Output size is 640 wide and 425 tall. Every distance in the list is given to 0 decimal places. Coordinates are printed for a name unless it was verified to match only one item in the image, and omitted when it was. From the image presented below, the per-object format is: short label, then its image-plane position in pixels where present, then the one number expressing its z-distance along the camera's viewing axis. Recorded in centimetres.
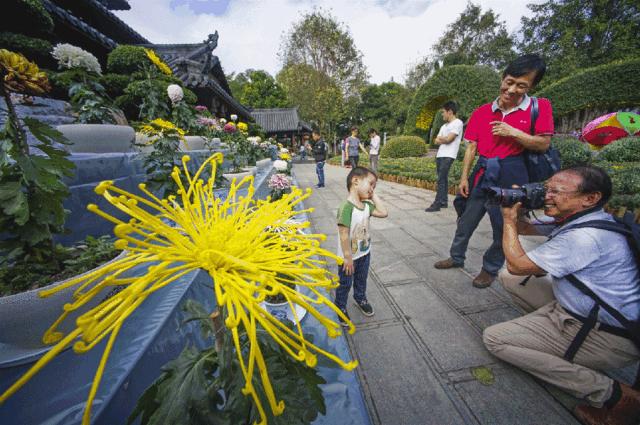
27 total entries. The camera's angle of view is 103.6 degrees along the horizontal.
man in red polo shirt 215
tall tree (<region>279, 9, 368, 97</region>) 2689
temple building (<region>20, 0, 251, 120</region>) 363
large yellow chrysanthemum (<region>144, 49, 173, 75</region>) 276
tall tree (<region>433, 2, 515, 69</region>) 3175
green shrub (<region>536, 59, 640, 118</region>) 1255
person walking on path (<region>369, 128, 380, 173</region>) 984
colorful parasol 968
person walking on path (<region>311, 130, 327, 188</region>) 877
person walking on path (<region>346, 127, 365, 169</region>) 949
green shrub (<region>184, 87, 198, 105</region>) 463
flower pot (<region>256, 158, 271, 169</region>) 798
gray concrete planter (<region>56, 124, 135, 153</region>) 186
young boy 193
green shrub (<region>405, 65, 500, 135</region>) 1600
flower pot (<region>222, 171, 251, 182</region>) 385
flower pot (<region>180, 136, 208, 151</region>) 359
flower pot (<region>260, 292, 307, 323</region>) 168
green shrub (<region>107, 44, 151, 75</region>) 365
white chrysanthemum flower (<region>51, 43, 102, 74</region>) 192
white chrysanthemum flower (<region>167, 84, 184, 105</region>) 310
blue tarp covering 76
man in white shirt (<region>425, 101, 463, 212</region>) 461
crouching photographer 143
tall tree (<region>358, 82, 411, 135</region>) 3747
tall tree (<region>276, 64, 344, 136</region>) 2762
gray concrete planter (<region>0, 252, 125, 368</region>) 83
